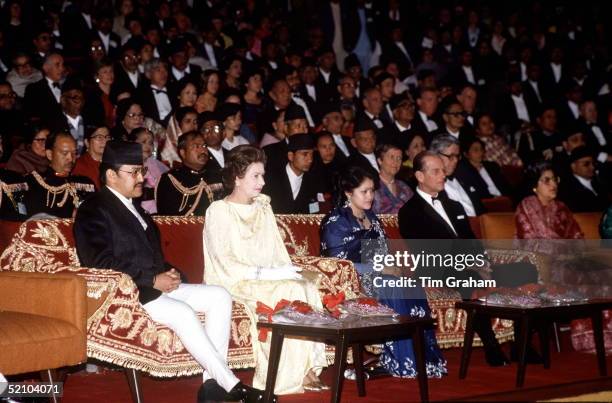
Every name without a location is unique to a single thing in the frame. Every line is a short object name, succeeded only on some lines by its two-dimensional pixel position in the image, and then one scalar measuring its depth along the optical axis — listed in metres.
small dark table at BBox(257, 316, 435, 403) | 8.37
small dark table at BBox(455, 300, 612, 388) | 9.79
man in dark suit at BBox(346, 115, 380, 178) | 15.74
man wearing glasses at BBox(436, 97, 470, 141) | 17.74
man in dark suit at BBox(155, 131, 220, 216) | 12.24
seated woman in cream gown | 9.62
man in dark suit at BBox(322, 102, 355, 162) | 16.59
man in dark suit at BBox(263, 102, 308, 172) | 14.34
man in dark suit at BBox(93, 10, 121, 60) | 18.32
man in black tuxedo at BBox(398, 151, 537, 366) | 11.15
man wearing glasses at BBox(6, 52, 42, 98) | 16.07
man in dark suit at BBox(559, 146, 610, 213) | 15.76
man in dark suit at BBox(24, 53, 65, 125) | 14.91
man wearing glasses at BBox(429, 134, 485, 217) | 13.47
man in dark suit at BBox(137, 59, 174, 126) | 16.19
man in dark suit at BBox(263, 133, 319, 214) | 13.62
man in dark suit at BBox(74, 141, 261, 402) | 8.64
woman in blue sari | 10.38
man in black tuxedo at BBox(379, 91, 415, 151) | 17.29
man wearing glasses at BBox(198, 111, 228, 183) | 13.96
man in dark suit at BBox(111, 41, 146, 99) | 16.32
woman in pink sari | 12.17
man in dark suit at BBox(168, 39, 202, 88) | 17.76
